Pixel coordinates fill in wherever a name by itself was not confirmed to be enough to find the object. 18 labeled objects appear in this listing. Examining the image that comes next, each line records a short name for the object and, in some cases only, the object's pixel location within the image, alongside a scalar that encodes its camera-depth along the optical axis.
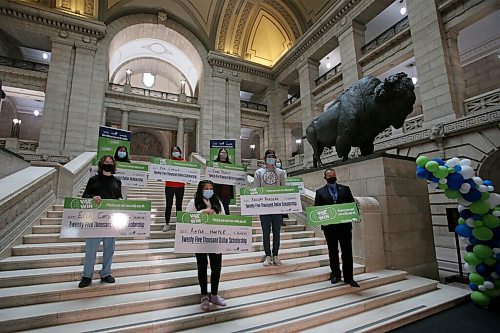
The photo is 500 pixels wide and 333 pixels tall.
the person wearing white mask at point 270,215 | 4.16
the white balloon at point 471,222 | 3.76
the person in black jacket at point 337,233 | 3.69
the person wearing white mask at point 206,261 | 2.91
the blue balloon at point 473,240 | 3.81
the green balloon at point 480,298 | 3.55
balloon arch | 3.59
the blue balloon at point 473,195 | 3.63
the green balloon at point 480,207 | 3.60
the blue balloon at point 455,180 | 3.61
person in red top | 5.28
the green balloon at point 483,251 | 3.62
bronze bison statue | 5.05
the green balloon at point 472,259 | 3.74
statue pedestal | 4.68
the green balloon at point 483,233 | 3.61
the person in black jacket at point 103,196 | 3.10
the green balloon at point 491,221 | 3.56
